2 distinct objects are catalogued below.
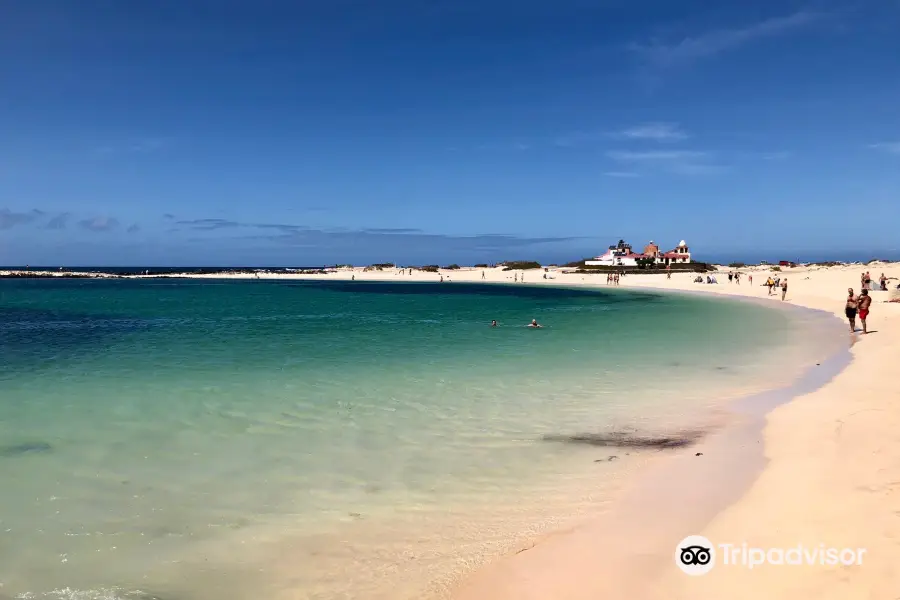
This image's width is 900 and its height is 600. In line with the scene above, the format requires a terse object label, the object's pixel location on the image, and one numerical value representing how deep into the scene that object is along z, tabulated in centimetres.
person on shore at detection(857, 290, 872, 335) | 2219
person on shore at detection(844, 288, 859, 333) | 2275
